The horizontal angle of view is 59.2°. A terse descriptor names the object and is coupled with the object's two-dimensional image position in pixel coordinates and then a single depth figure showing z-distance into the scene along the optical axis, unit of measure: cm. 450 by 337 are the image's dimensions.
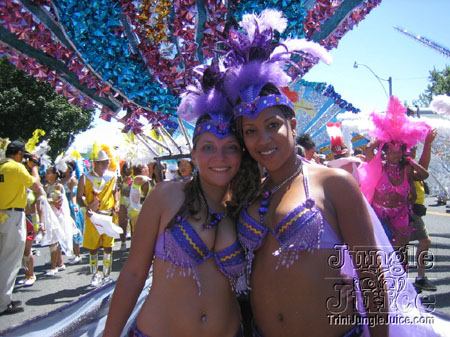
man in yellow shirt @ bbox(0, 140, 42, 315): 488
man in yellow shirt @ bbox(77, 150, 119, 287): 590
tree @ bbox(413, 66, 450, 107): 3528
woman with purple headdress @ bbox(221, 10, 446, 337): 185
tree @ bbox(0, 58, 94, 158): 2083
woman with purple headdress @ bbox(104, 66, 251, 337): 190
